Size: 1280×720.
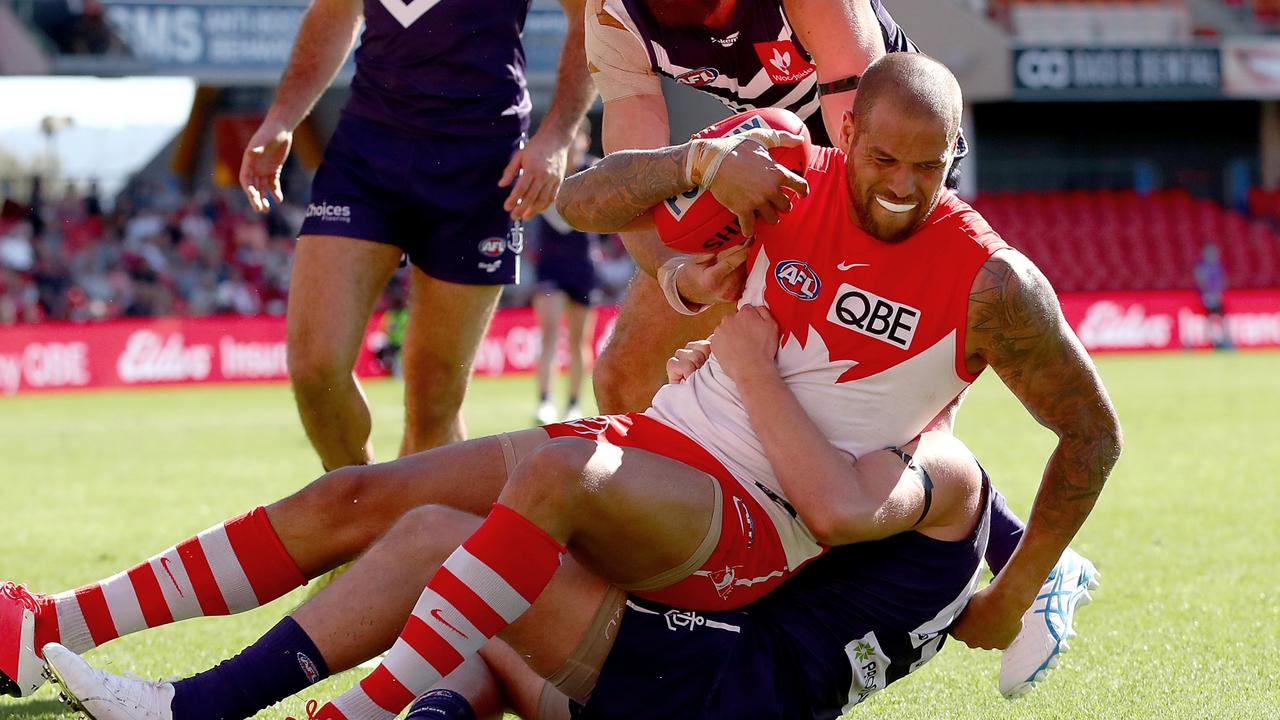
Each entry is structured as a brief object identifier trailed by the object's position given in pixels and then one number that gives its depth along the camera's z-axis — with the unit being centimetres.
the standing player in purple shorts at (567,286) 2512
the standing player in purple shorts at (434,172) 991
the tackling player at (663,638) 598
